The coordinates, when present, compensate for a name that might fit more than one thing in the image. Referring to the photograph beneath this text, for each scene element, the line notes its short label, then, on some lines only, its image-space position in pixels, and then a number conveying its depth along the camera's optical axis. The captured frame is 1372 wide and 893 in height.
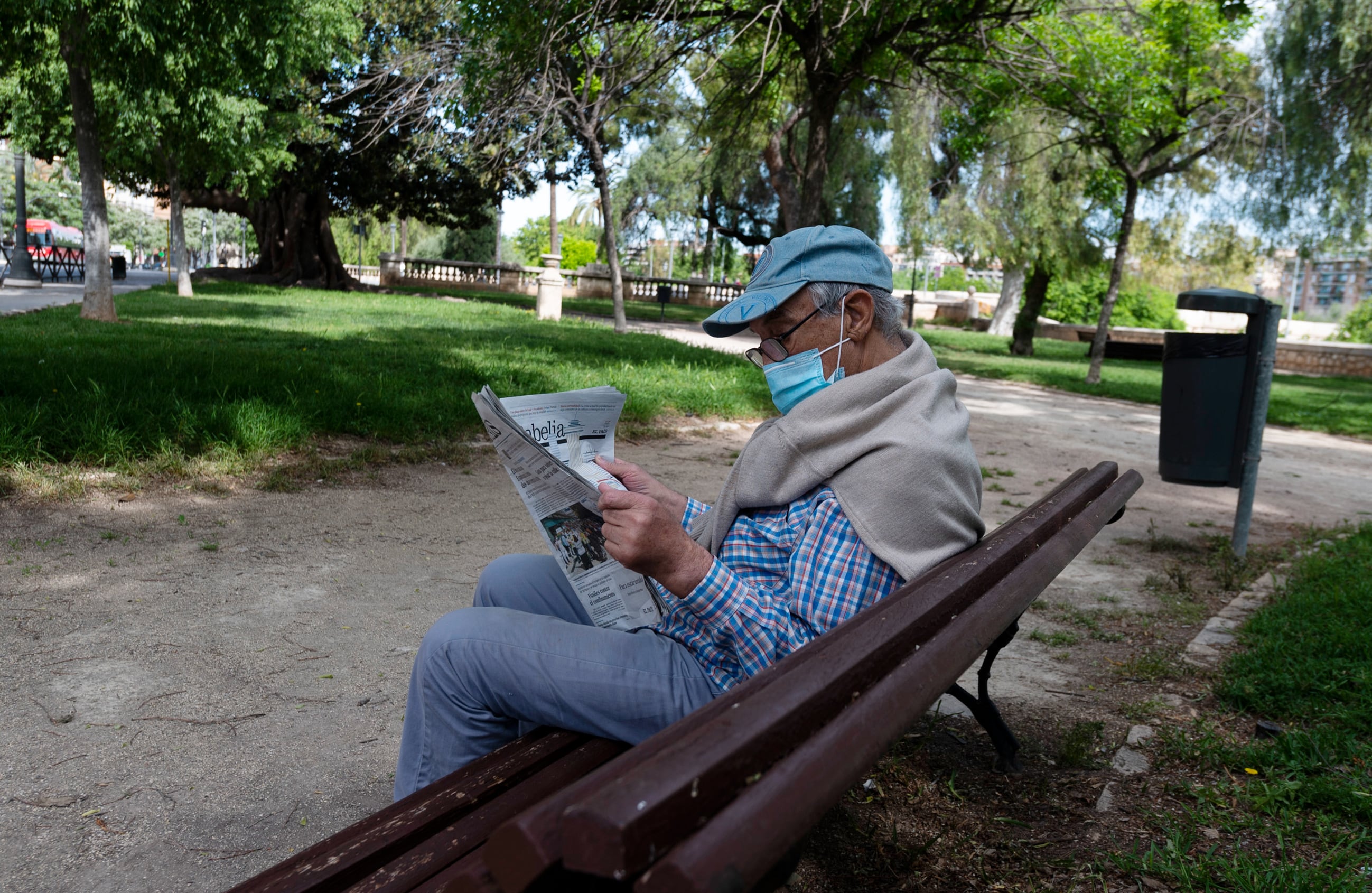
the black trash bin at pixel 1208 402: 5.24
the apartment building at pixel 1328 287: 22.42
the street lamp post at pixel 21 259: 23.20
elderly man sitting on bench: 1.82
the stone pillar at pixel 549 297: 19.47
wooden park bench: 0.91
